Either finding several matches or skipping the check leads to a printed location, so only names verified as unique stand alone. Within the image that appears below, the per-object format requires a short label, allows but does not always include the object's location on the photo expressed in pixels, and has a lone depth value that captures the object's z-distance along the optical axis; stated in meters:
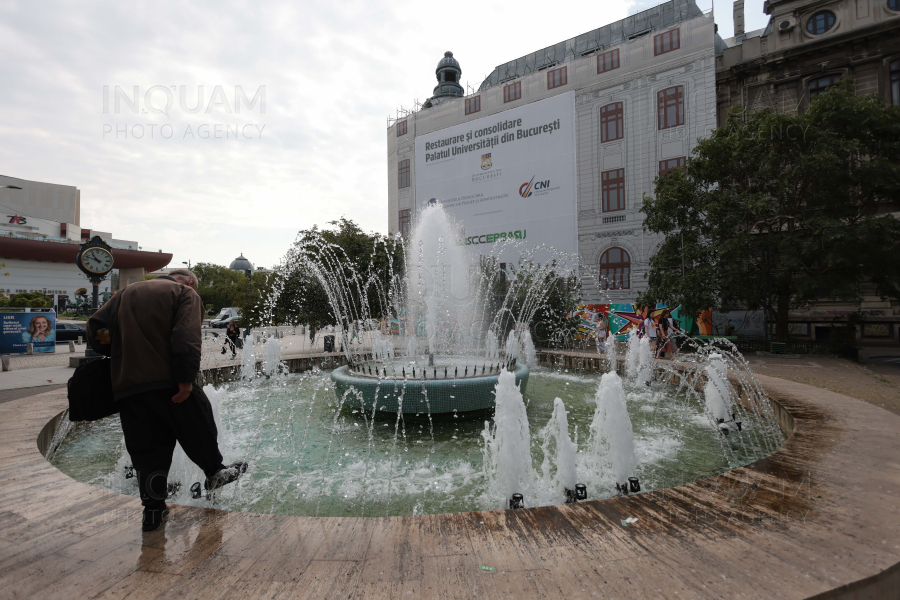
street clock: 12.10
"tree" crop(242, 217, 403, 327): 17.83
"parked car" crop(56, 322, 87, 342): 24.00
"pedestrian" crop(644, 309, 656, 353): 16.70
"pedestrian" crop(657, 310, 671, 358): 15.23
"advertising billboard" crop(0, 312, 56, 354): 17.73
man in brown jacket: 2.63
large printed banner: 26.39
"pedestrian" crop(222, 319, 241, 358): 14.57
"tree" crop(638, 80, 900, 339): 14.04
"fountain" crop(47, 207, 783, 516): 3.91
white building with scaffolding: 23.39
